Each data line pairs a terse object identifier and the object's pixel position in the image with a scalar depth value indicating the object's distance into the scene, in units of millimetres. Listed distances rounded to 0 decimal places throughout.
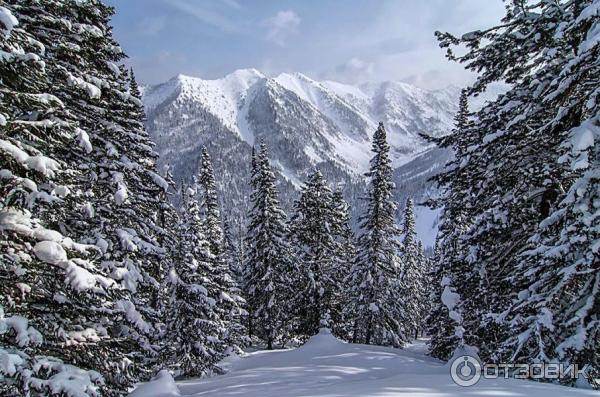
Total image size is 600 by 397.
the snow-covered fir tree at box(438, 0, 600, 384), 6238
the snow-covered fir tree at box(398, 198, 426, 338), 41688
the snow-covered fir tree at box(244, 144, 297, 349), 29547
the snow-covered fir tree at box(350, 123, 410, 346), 29047
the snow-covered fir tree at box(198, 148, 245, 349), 28538
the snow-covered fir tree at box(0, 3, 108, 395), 6172
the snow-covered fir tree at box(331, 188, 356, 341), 30641
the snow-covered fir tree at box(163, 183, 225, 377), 24000
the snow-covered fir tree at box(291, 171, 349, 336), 29312
